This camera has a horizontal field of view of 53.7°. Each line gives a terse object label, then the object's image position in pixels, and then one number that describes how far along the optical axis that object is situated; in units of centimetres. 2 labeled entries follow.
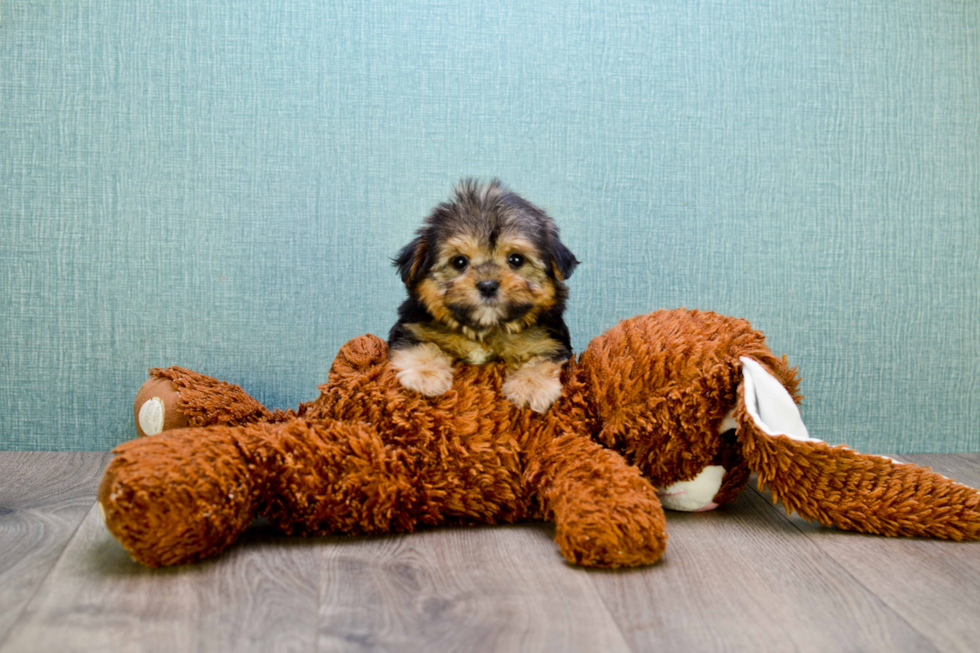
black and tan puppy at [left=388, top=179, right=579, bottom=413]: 60
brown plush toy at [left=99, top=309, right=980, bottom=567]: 55
